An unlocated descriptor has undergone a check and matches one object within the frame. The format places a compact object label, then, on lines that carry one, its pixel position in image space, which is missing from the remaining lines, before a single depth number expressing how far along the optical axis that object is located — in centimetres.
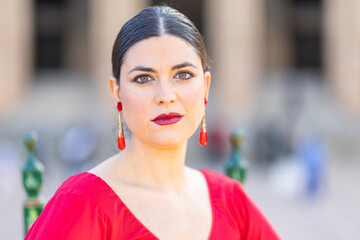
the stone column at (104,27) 1694
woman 187
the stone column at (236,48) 1712
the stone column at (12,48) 1706
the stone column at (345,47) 1686
